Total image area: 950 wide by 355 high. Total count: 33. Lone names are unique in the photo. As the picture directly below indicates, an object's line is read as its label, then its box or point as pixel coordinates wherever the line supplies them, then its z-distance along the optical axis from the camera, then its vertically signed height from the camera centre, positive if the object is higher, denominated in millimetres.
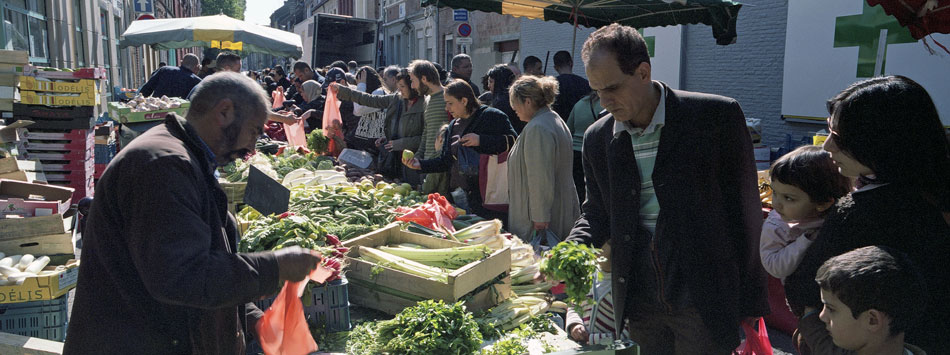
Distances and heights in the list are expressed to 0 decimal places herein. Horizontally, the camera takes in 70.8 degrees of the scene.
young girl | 2734 -467
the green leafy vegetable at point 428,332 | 3582 -1381
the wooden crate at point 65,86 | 6812 -129
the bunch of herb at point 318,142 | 10336 -992
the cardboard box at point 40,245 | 4141 -1071
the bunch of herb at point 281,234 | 4223 -1004
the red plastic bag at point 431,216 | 5543 -1138
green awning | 8000 +894
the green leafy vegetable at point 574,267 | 2545 -709
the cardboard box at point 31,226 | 4133 -948
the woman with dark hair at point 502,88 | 7457 -95
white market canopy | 13773 +851
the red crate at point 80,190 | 7371 -1283
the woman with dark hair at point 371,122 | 9531 -628
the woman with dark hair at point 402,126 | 7938 -581
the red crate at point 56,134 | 7184 -650
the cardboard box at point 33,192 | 4812 -859
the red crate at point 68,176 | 7237 -1108
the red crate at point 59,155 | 7223 -876
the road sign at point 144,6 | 25219 +2584
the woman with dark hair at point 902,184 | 2031 -302
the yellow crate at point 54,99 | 6919 -268
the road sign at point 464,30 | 16658 +1221
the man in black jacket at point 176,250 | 1919 -519
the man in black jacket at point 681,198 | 2535 -444
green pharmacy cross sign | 8734 +689
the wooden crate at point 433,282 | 4145 -1273
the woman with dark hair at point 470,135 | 6164 -516
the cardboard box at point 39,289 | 3811 -1236
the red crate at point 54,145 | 7191 -769
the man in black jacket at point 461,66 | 9211 +179
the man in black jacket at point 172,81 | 11086 -102
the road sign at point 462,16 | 16362 +1539
